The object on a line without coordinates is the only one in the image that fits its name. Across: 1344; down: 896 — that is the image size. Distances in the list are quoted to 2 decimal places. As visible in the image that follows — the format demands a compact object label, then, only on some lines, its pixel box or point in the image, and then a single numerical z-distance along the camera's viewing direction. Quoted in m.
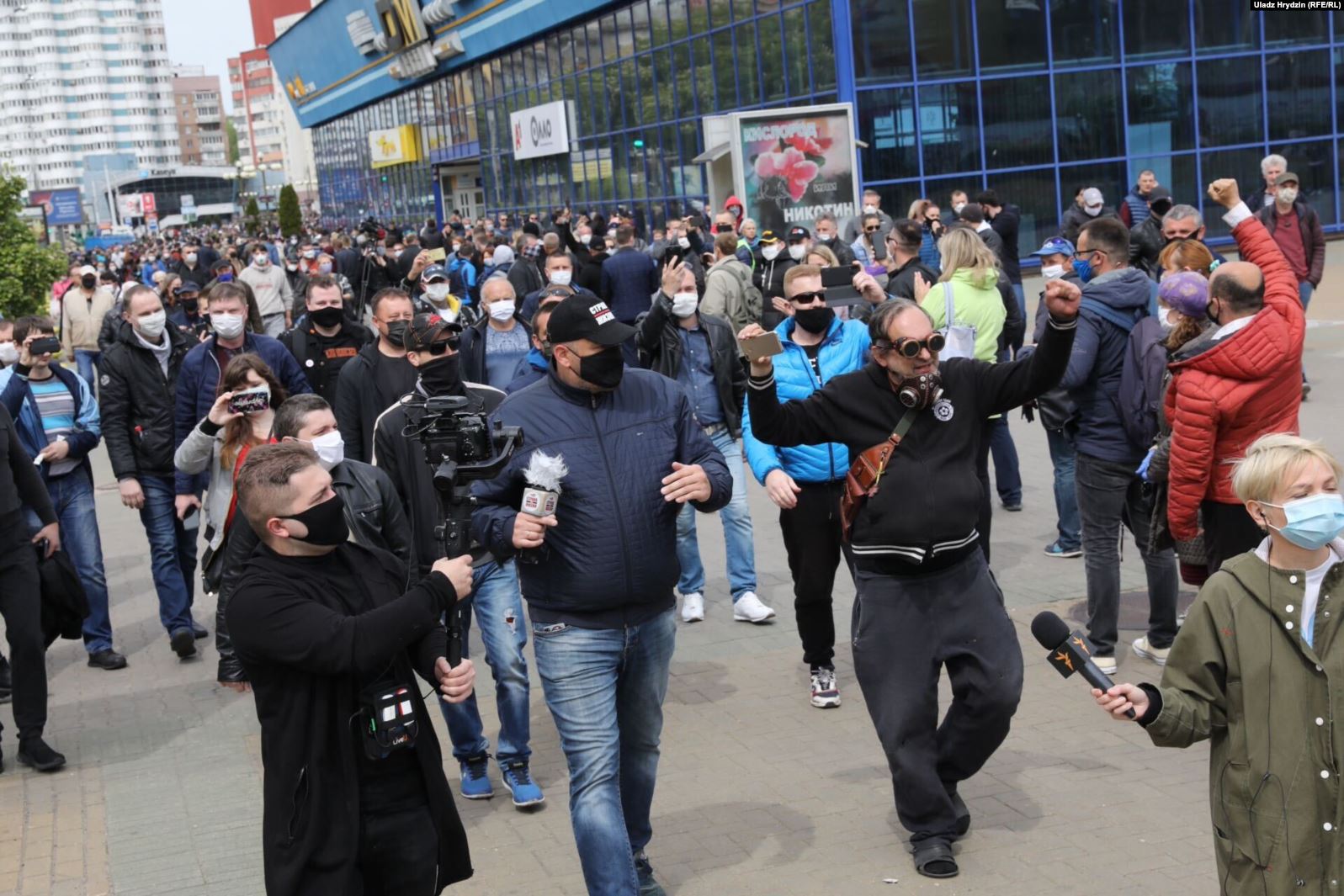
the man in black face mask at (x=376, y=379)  7.32
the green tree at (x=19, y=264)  22.33
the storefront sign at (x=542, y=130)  38.84
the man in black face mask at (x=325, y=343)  9.33
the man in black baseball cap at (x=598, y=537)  4.82
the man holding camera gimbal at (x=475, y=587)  6.31
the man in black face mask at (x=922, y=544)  5.26
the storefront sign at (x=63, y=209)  93.50
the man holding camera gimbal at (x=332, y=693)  3.98
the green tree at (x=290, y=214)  64.81
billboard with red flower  18.28
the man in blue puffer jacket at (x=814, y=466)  6.86
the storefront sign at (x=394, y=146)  54.69
